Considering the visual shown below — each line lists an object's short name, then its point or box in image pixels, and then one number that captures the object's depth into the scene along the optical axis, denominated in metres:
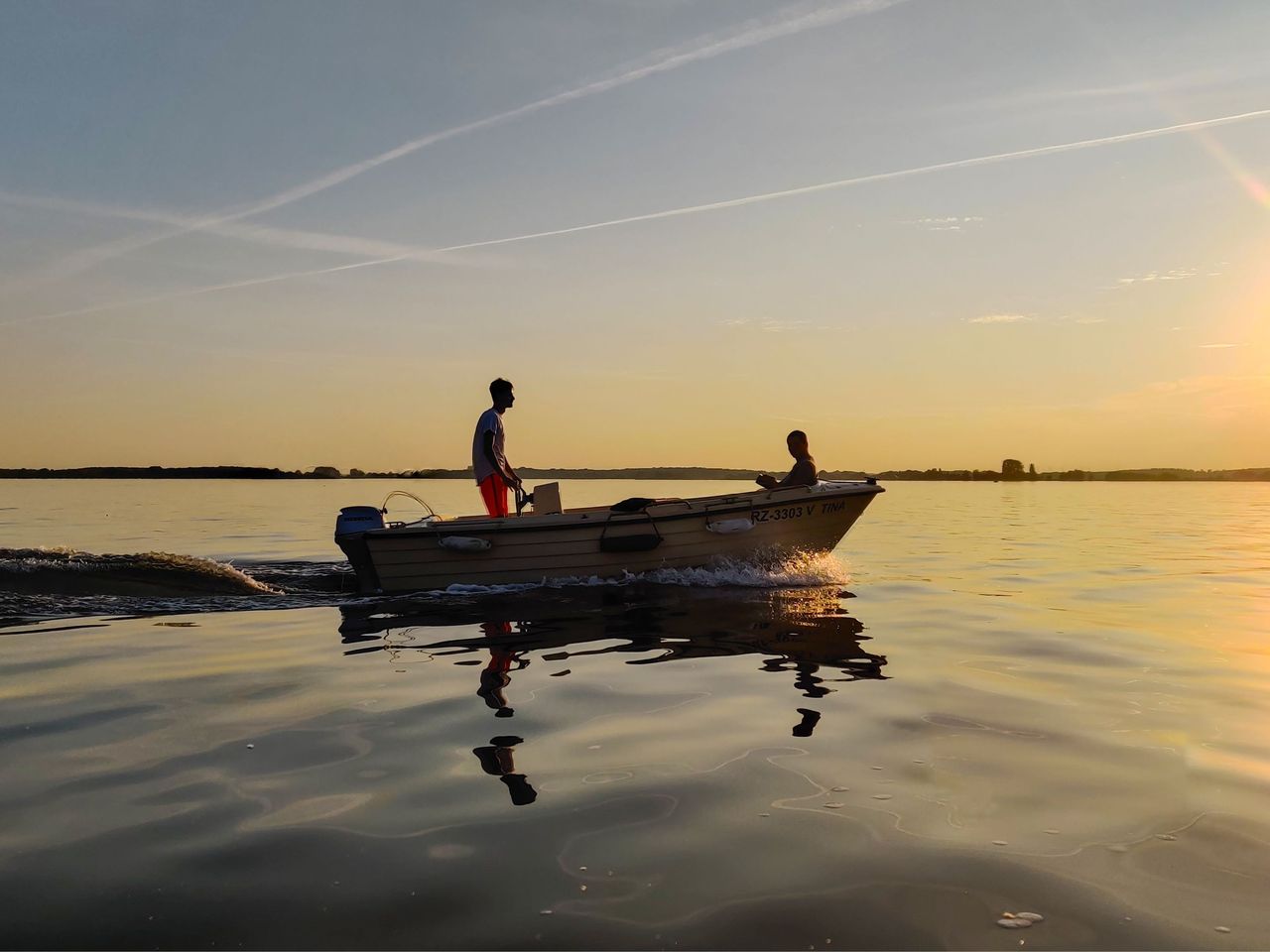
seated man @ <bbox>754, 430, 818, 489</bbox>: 15.46
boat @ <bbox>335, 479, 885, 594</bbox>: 13.94
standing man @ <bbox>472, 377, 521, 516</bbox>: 13.58
